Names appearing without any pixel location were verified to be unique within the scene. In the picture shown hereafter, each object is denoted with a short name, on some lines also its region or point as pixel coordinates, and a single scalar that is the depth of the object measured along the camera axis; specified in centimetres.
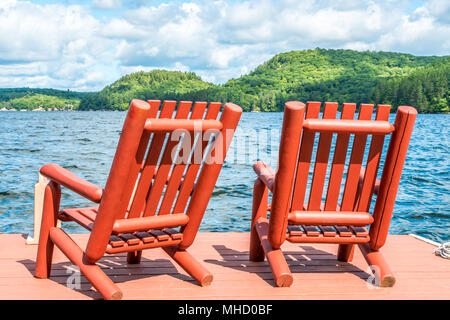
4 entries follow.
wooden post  397
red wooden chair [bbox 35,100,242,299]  265
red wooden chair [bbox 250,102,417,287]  285
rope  389
